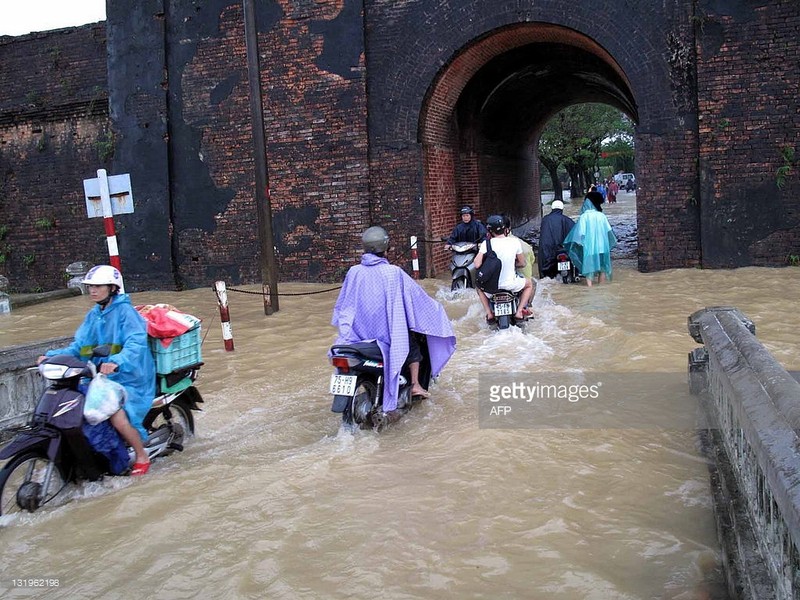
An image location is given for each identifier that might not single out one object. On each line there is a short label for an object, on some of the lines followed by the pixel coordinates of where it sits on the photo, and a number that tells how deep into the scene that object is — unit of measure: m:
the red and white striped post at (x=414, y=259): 13.12
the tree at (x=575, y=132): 36.28
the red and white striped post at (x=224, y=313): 8.98
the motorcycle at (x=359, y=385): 5.51
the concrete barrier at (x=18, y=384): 6.16
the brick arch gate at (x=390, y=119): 12.29
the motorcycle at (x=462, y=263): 11.57
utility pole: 10.94
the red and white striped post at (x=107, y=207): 8.71
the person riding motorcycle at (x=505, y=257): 8.65
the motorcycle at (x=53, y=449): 4.43
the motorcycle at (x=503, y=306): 8.59
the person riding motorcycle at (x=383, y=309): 5.80
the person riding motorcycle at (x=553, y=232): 12.63
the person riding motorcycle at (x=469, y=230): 11.74
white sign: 8.95
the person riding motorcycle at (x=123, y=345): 4.91
